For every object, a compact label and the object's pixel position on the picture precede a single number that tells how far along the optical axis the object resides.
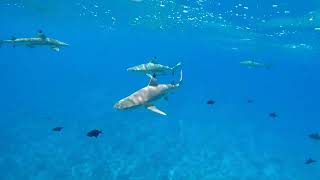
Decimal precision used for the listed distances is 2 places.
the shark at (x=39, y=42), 7.48
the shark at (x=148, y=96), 4.40
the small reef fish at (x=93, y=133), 6.42
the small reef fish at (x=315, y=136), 7.91
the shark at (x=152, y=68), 6.90
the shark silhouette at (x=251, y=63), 11.98
